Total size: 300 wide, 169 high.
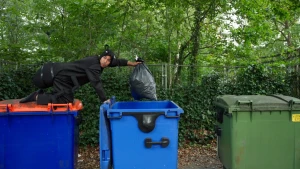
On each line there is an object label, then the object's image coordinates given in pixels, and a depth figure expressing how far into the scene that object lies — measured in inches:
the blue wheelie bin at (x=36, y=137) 128.3
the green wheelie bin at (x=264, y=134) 140.6
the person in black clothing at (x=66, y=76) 142.1
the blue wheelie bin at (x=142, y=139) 119.2
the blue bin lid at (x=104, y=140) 122.0
